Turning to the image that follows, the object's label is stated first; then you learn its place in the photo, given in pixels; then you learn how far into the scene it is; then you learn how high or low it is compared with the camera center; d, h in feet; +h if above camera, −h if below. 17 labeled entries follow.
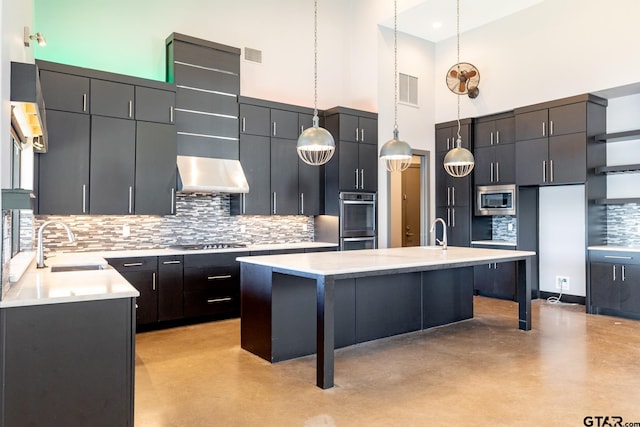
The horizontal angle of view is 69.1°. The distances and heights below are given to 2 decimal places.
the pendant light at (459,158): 16.74 +2.19
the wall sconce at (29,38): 10.96 +4.41
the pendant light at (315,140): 13.57 +2.27
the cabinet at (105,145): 15.83 +2.62
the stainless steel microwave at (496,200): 23.19 +0.94
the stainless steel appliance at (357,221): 22.24 -0.17
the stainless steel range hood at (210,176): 18.21 +1.70
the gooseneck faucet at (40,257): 11.36 -1.00
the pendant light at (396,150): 15.33 +2.23
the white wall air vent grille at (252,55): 21.91 +7.74
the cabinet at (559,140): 20.18 +3.56
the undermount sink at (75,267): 11.94 -1.36
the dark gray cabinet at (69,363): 7.38 -2.44
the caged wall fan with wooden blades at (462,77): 23.22 +7.06
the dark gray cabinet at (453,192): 25.02 +1.42
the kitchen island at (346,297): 11.73 -2.54
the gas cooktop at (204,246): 18.54 -1.20
